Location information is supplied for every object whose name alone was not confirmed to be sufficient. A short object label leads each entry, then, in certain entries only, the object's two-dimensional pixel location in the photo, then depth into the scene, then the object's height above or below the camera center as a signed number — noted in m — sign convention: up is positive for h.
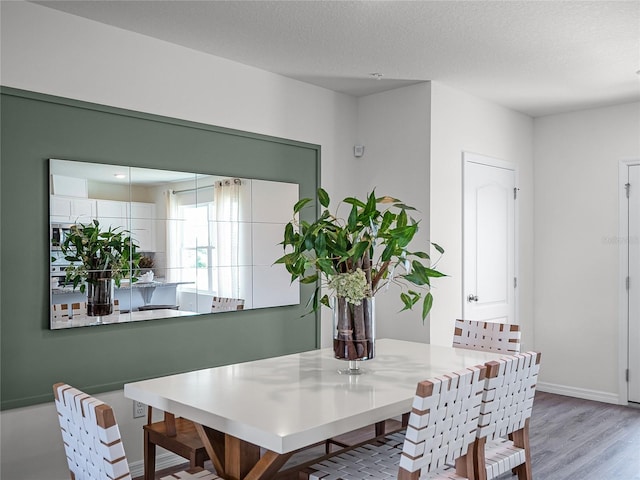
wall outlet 3.29 -0.97
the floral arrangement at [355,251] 2.34 -0.04
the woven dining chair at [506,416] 2.15 -0.70
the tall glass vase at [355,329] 2.41 -0.37
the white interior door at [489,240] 4.57 +0.00
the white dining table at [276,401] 1.79 -0.57
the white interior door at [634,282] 4.75 -0.35
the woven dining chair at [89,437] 1.61 -0.58
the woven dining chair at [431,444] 1.79 -0.67
